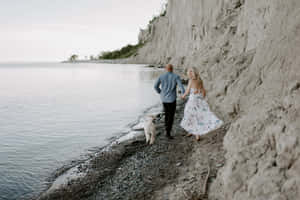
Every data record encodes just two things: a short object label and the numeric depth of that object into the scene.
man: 6.89
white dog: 7.46
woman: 6.27
